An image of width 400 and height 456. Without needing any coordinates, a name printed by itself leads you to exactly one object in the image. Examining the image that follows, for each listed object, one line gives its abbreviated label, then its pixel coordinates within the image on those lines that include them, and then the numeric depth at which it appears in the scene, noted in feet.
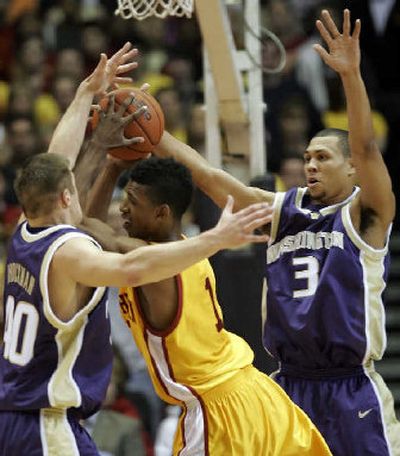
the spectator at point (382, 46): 84.58
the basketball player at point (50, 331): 38.52
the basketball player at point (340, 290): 41.39
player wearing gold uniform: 40.29
